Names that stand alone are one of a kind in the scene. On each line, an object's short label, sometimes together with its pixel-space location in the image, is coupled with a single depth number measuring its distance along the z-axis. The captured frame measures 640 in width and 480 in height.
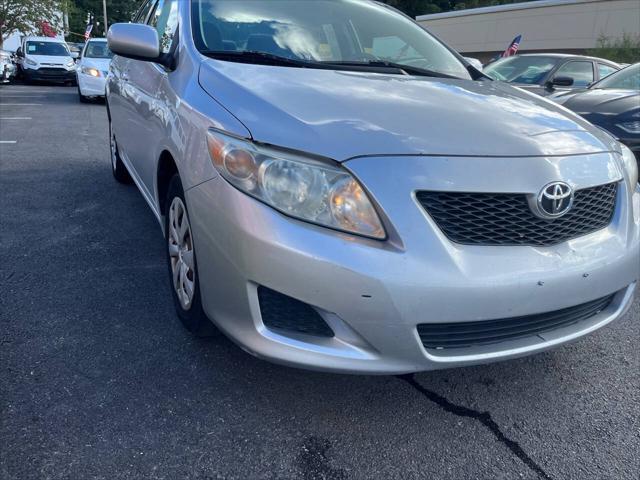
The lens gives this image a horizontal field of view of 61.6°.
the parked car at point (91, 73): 12.34
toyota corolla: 1.66
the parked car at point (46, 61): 18.02
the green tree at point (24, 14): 24.02
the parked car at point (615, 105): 4.54
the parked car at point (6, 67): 16.20
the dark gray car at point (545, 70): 7.87
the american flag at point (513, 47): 15.24
